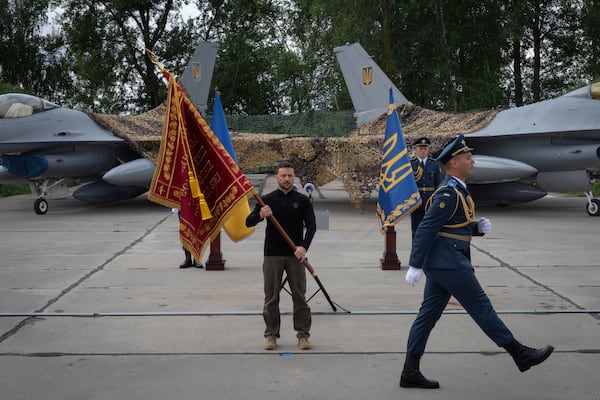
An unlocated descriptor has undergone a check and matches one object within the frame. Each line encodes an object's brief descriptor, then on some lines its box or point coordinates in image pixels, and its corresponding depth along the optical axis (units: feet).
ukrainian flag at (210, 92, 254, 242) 20.31
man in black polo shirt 16.74
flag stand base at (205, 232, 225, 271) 28.32
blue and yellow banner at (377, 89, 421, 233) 27.48
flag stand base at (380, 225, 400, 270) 28.40
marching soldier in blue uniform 13.60
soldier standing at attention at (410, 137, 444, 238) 28.17
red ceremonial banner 19.08
